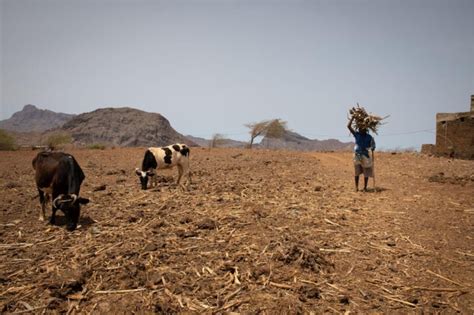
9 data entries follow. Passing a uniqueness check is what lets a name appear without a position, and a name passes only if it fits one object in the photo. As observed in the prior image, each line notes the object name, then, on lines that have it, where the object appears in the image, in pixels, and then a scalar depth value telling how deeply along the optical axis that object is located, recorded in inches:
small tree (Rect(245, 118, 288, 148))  1657.2
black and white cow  443.2
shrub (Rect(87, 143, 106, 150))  1101.9
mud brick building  739.4
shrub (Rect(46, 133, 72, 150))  1141.1
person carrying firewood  387.5
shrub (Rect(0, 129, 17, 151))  1021.2
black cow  257.0
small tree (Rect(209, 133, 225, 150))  1539.5
